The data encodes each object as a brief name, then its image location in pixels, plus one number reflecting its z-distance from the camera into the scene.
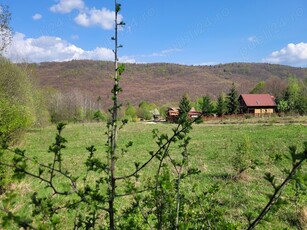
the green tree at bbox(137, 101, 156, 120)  76.25
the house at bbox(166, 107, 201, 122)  62.39
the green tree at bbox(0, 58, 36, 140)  22.59
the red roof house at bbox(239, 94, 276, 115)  61.31
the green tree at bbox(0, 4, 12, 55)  18.56
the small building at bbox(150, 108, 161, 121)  80.69
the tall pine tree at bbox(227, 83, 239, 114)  52.54
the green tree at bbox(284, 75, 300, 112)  51.88
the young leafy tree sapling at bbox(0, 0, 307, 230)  1.44
